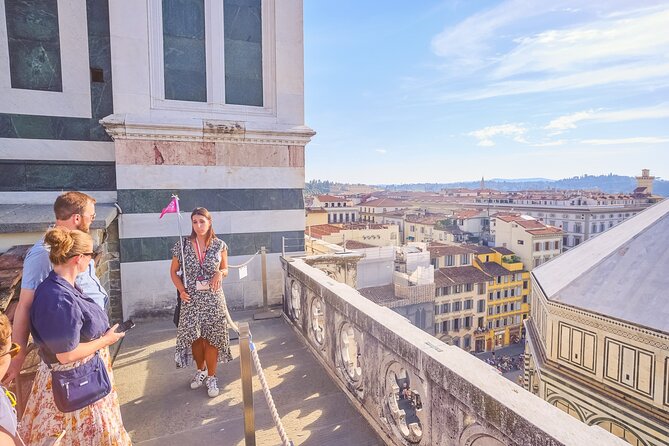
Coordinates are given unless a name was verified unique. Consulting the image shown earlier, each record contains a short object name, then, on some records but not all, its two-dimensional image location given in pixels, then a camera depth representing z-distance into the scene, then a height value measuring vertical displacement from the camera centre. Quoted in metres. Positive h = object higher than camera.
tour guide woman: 4.06 -1.20
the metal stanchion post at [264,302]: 6.32 -1.91
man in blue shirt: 2.27 -0.50
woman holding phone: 2.15 -0.97
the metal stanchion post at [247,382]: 2.72 -1.38
